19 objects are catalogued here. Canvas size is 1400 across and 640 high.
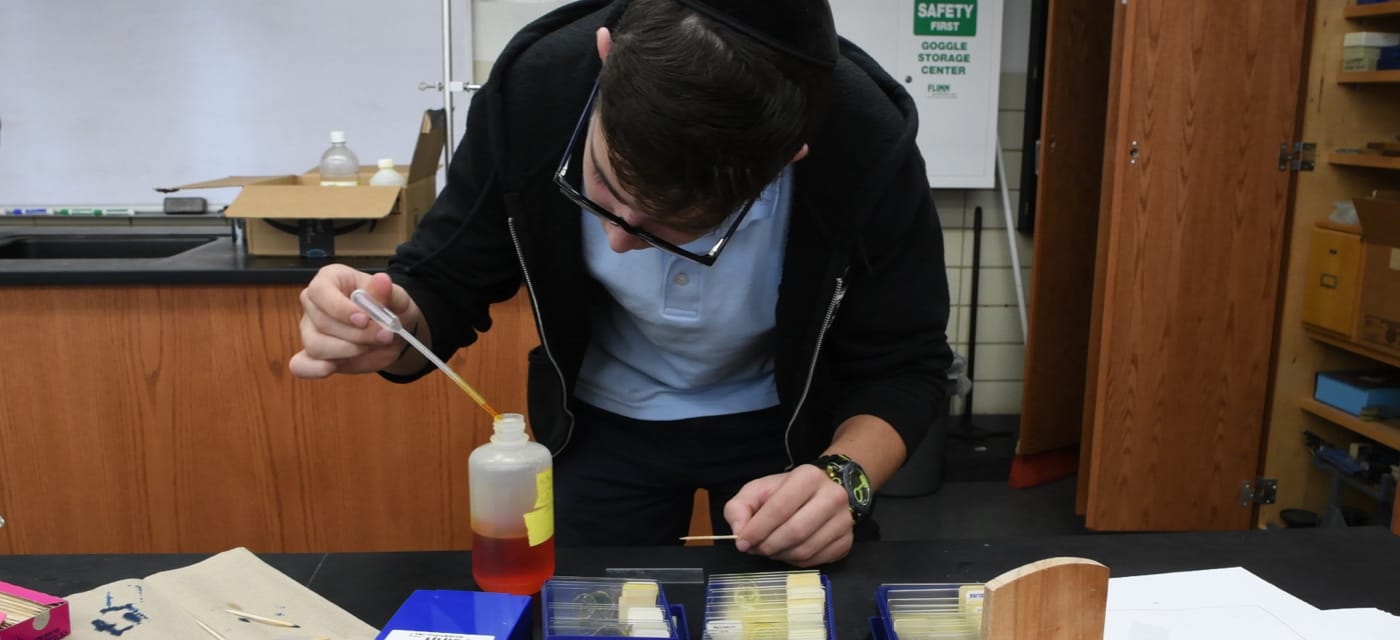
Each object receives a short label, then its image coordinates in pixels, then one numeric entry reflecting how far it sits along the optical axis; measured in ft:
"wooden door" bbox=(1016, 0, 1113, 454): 9.40
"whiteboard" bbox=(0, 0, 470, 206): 8.61
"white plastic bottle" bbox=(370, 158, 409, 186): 6.71
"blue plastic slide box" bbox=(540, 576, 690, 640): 2.57
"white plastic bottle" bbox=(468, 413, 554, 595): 2.88
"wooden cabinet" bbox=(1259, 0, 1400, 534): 7.77
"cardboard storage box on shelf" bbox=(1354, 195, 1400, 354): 7.14
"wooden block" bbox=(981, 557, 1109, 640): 1.71
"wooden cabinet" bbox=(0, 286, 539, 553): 6.43
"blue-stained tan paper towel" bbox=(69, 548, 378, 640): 2.71
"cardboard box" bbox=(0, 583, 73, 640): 2.48
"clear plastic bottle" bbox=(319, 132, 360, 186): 7.07
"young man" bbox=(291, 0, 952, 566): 3.11
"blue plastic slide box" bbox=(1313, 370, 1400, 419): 7.79
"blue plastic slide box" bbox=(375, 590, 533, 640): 2.48
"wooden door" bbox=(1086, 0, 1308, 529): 7.84
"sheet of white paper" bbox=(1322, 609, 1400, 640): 2.77
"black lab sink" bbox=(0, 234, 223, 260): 7.91
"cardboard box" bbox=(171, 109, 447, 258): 6.33
